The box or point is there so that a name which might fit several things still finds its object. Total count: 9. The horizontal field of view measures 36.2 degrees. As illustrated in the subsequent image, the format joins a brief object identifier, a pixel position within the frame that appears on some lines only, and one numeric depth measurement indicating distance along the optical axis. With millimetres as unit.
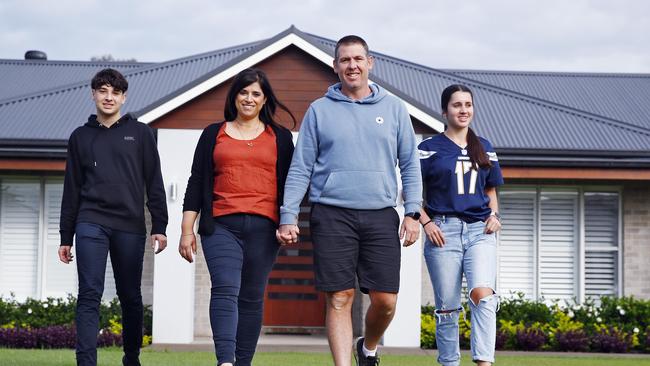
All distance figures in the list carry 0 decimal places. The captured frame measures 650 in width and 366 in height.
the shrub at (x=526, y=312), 14383
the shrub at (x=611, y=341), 13828
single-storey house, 13484
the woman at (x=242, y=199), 6090
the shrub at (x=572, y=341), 13734
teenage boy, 6465
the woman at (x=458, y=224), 6504
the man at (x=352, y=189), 5977
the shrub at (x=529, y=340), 13688
